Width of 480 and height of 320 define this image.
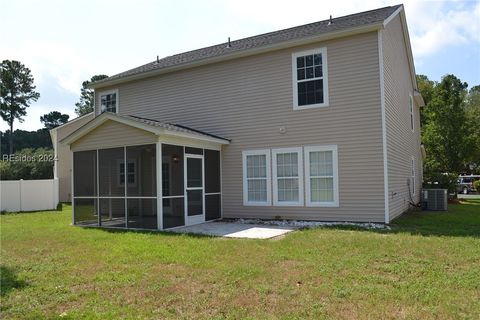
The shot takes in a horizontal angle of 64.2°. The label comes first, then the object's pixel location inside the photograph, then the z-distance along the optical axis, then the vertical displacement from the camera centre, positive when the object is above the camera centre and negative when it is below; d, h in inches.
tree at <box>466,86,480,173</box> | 1058.7 +182.9
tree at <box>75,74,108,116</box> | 2211.6 +410.7
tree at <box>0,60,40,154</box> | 1751.7 +387.5
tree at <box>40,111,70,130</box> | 2534.4 +356.3
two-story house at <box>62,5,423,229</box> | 427.2 +34.0
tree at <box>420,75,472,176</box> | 1029.2 +84.0
